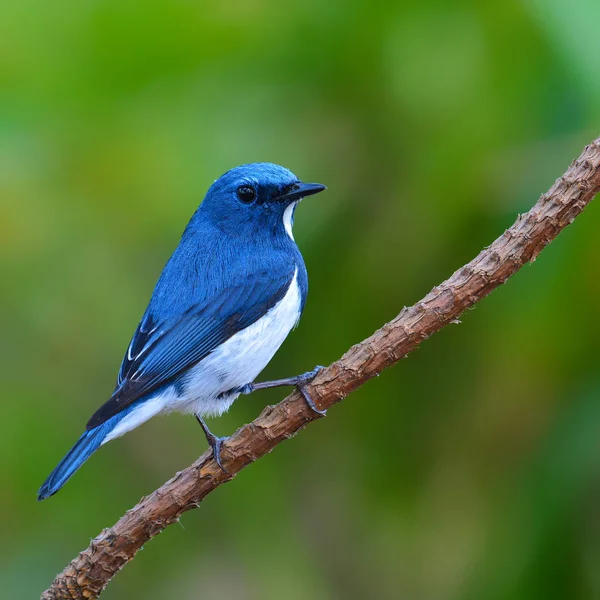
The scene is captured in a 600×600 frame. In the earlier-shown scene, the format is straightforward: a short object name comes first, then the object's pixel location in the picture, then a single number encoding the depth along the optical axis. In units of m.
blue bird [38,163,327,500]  5.53
